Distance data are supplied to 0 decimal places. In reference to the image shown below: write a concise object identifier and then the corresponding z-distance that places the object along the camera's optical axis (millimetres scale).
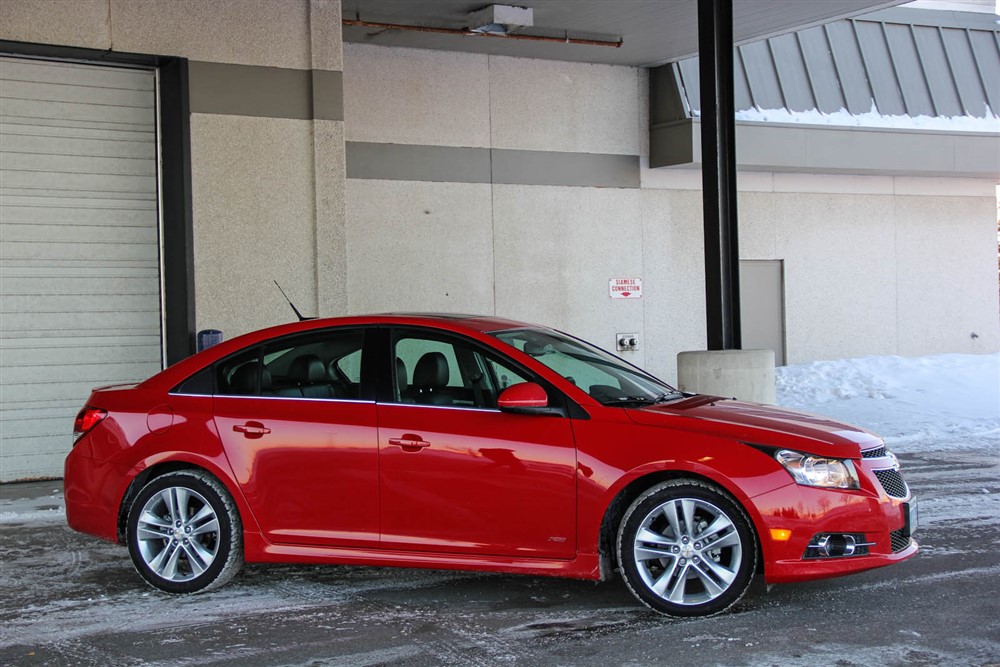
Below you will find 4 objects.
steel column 12578
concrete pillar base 12148
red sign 18291
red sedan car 5742
